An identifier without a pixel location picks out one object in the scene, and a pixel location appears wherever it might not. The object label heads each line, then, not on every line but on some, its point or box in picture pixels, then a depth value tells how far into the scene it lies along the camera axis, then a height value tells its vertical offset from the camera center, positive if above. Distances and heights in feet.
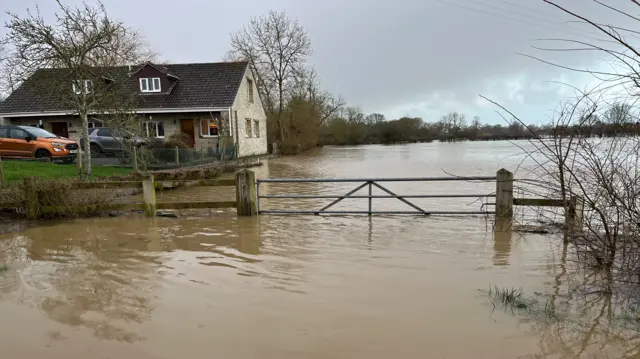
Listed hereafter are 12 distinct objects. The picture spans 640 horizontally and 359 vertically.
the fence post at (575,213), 16.16 -3.27
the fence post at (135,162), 52.37 -2.11
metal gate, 27.40 -4.86
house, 85.92 +8.17
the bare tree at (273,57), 152.15 +31.39
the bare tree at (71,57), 42.14 +9.54
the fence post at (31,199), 27.53 -3.36
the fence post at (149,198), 28.35 -3.65
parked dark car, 67.84 +0.58
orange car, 55.01 +0.58
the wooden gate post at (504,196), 25.29 -3.70
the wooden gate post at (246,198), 28.09 -3.75
